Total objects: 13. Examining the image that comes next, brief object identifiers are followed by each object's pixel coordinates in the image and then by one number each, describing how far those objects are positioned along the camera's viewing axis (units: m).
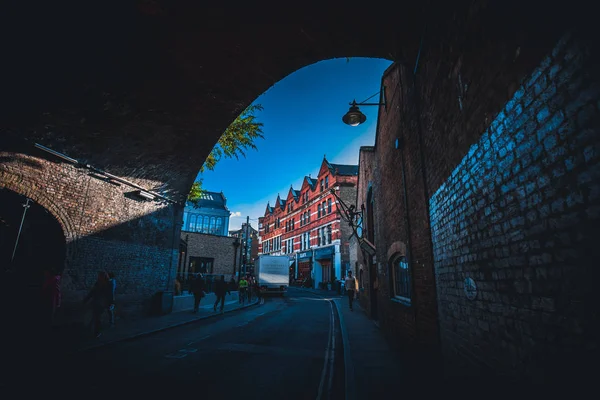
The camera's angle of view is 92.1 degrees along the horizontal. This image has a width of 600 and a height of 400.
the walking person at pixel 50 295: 7.17
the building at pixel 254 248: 63.77
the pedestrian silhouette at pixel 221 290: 14.51
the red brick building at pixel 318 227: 32.75
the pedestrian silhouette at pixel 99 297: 7.61
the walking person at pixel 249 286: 20.36
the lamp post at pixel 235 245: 24.06
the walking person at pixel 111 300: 8.21
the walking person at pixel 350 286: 15.19
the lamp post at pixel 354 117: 7.30
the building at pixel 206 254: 23.56
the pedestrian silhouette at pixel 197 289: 13.43
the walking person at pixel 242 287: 18.62
